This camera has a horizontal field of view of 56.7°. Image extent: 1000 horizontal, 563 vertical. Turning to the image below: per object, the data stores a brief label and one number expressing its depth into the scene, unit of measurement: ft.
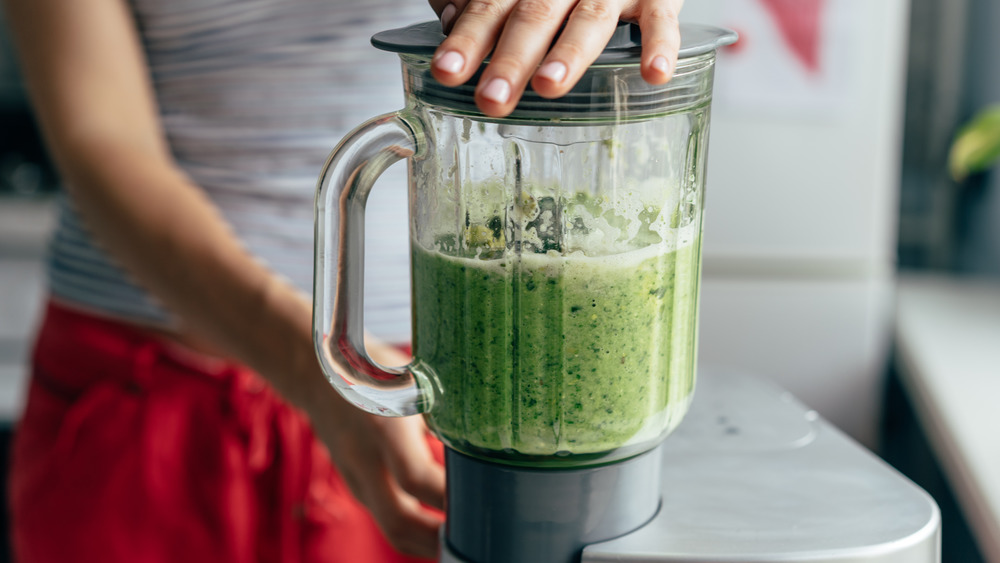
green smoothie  1.33
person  2.41
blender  1.32
